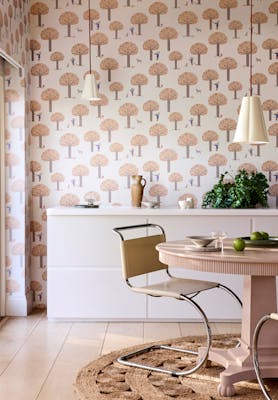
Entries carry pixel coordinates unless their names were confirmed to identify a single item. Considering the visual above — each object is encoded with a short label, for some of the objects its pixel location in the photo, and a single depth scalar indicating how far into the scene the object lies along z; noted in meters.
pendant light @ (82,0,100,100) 5.06
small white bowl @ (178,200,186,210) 4.96
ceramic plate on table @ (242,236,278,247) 3.42
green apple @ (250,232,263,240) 3.50
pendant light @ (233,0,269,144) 3.79
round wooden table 3.02
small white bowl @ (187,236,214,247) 3.31
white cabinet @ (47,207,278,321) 4.85
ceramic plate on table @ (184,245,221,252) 3.27
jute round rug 3.19
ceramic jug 5.05
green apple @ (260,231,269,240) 3.52
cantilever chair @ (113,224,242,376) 3.48
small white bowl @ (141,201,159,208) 4.99
